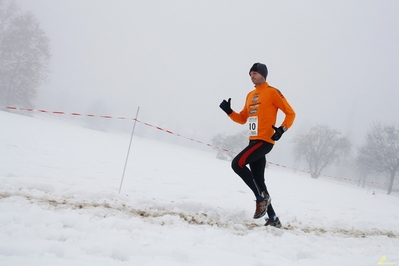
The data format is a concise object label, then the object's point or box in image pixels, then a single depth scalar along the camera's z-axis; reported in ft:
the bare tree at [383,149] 92.38
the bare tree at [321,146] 124.57
